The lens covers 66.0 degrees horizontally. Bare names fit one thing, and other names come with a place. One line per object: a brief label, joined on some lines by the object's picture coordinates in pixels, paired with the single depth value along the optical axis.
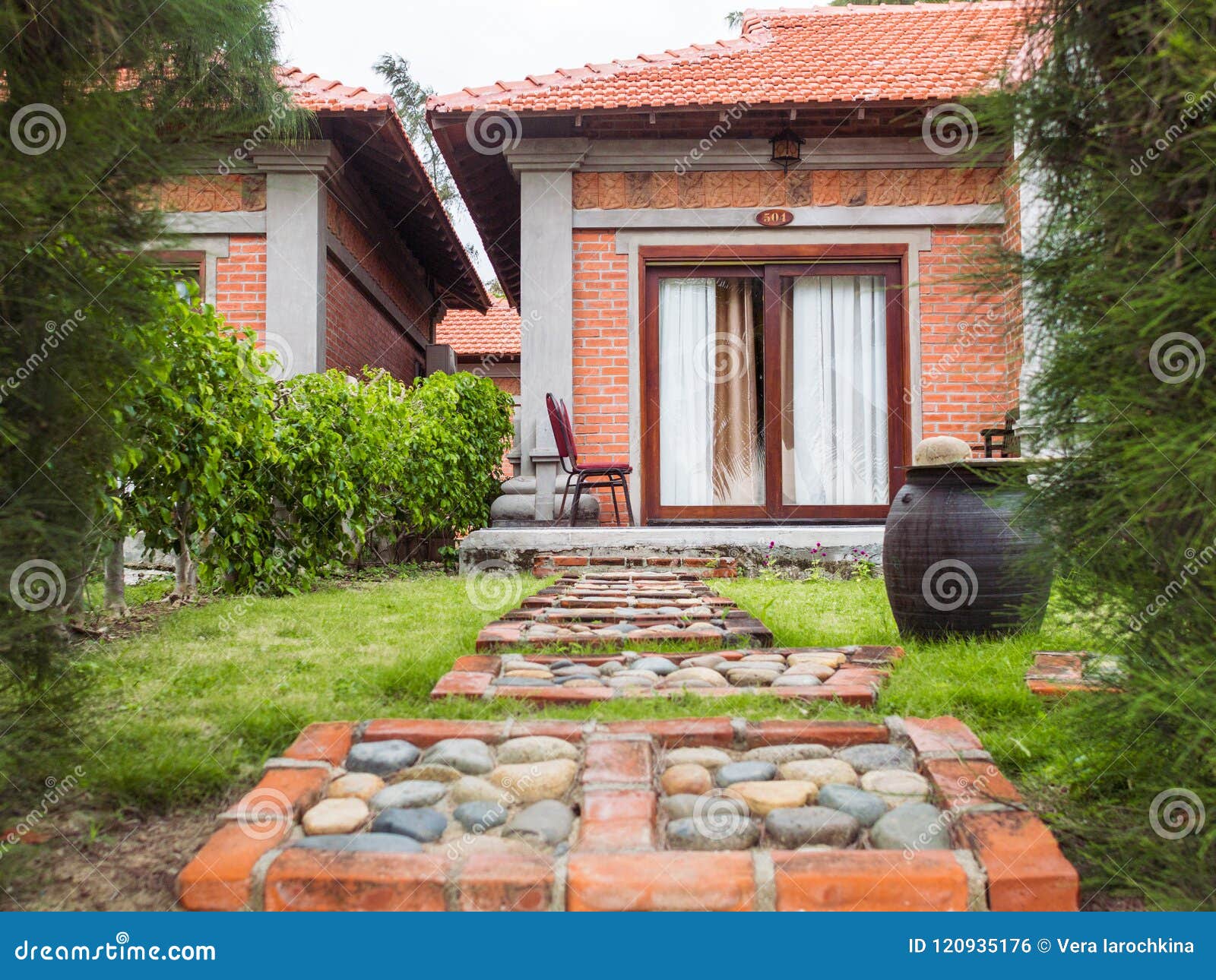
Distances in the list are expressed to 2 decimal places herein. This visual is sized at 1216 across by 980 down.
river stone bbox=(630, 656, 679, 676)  3.01
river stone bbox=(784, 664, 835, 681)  2.83
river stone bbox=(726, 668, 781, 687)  2.79
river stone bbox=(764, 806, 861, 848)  1.73
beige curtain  8.12
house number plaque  7.81
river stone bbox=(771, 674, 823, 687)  2.70
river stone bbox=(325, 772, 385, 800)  1.93
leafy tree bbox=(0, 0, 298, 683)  1.68
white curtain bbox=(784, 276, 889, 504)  8.11
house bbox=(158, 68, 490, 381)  8.29
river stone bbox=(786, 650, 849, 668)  3.03
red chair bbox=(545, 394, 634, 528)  6.95
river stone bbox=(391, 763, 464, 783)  2.01
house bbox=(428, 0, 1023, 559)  7.63
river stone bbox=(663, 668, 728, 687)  2.78
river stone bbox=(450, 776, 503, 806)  1.89
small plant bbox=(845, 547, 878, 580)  6.65
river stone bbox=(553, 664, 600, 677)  2.90
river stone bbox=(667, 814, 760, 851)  1.72
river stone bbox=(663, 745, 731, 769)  2.07
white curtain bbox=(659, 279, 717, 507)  8.12
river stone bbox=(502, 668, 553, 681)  2.83
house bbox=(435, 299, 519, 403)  19.14
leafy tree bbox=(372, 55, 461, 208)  21.28
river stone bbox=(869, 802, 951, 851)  1.71
